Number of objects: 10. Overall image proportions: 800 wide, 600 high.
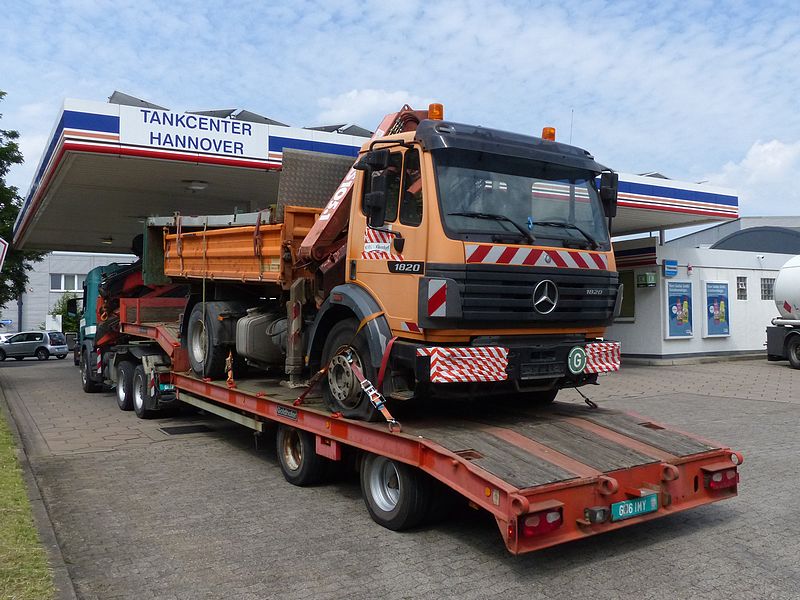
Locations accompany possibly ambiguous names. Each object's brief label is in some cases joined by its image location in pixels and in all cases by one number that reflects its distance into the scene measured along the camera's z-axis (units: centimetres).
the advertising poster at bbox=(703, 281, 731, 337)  2161
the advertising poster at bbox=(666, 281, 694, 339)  2056
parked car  3203
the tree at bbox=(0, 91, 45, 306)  2505
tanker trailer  2000
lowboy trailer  468
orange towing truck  509
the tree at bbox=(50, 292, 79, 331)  4472
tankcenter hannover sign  1252
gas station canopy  1242
